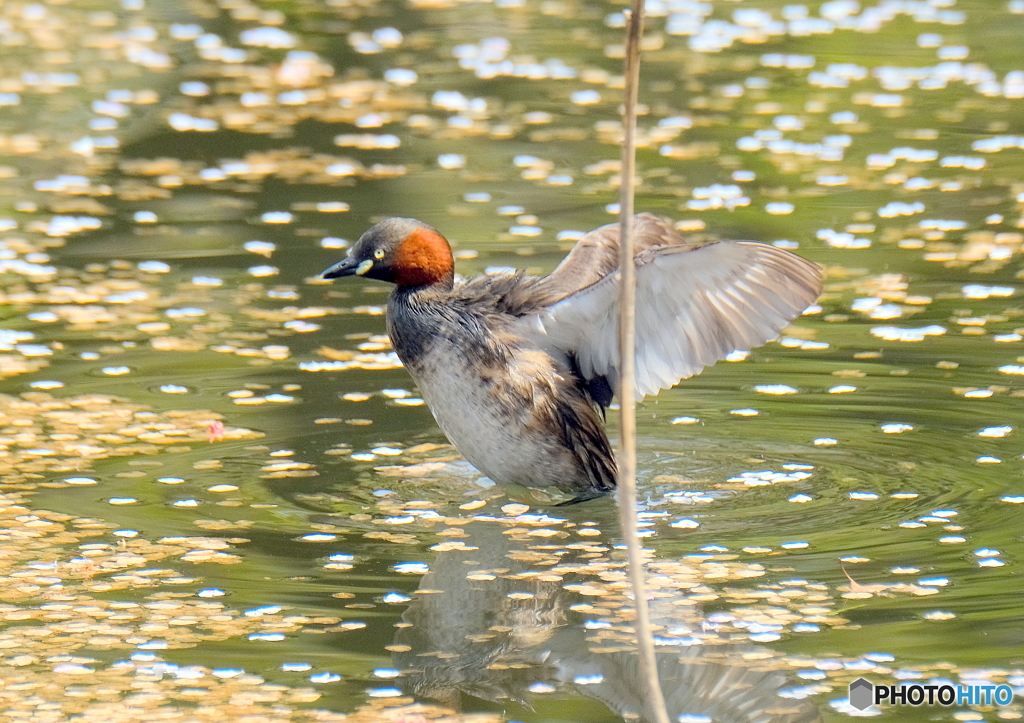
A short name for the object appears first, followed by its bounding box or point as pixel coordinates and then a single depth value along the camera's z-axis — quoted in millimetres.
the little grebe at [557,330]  11234
